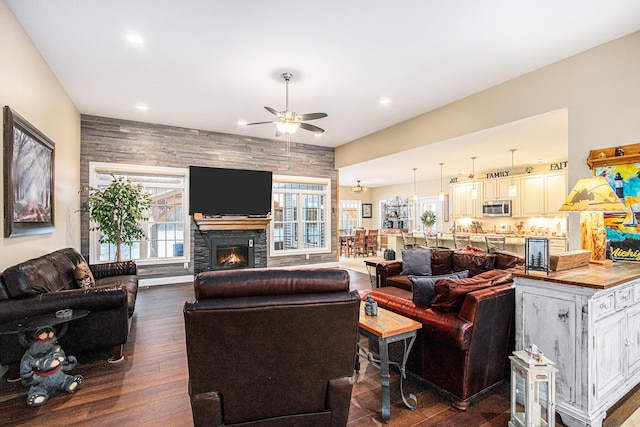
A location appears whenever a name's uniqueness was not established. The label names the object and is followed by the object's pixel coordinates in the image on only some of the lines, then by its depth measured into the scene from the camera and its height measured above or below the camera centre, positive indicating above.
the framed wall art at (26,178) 2.83 +0.40
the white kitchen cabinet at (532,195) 7.86 +0.57
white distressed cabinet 2.03 -0.79
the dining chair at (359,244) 10.84 -0.93
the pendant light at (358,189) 11.10 +0.98
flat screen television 6.58 +0.55
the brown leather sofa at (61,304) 2.57 -0.76
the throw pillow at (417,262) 4.47 -0.65
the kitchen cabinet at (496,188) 8.64 +0.81
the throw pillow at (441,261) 4.49 -0.64
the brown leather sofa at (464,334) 2.22 -0.86
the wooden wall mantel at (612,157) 3.08 +0.62
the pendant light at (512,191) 7.03 +0.59
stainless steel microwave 8.56 +0.26
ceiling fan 4.00 +1.25
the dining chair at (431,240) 7.17 -0.53
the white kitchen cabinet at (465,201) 9.31 +0.50
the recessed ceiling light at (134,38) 3.20 +1.84
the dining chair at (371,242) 10.98 -0.87
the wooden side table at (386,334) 2.17 -0.83
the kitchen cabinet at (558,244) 7.04 -0.61
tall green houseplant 4.91 +0.08
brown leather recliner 1.50 -0.64
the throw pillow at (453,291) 2.33 -0.55
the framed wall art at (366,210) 14.04 +0.31
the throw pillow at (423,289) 2.62 -0.60
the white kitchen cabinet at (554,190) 7.49 +0.65
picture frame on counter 2.30 -0.27
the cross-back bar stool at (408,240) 7.59 -0.56
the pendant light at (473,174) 7.50 +1.25
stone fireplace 6.61 -0.58
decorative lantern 1.89 -1.06
